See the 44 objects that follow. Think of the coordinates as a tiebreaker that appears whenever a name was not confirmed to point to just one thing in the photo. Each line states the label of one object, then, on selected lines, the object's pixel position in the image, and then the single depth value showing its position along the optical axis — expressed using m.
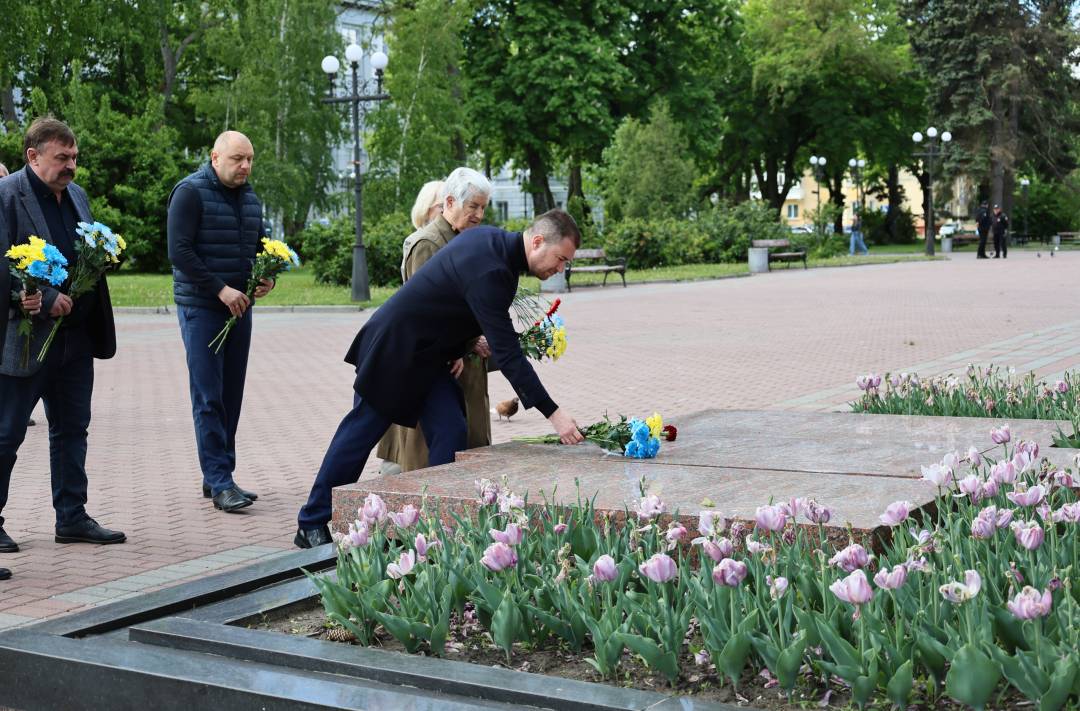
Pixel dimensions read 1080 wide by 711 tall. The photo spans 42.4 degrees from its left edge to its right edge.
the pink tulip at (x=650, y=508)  3.59
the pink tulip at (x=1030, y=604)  2.56
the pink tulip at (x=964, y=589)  2.70
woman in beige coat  5.96
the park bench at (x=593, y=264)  28.60
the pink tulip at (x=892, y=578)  2.78
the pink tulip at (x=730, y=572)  2.98
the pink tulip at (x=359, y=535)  3.62
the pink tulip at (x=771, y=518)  3.29
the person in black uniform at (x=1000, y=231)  43.84
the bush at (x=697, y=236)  36.16
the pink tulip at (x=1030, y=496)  3.38
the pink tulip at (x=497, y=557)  3.29
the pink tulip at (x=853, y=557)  3.01
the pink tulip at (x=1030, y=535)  2.98
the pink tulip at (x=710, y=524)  3.27
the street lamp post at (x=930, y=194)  44.97
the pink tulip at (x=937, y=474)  3.51
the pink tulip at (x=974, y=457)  3.79
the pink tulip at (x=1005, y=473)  3.52
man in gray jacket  5.67
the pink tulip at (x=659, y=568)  3.01
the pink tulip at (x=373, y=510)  3.75
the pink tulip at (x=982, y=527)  3.18
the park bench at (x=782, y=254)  37.28
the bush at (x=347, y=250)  28.34
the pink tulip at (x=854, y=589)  2.71
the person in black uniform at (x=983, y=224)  42.97
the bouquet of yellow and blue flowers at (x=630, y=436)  5.32
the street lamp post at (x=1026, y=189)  62.53
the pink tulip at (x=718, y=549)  3.14
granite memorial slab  4.43
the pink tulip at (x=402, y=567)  3.38
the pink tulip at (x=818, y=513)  3.36
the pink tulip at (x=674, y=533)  3.31
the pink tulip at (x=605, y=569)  3.10
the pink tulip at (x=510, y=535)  3.42
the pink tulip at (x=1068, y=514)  3.23
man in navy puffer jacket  6.76
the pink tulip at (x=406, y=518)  3.64
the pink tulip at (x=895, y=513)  3.21
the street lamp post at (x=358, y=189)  24.17
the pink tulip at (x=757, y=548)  3.24
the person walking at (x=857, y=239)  50.16
